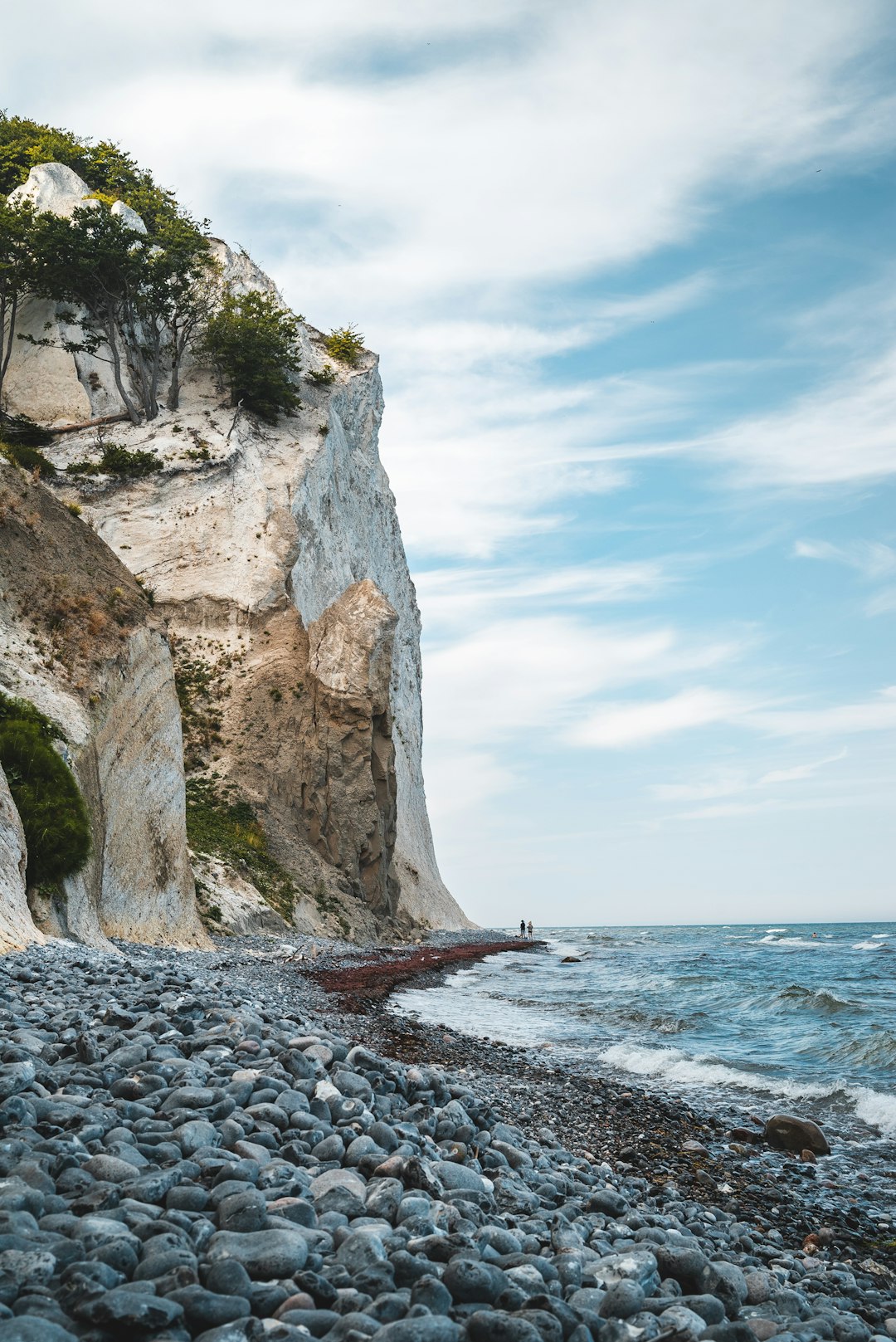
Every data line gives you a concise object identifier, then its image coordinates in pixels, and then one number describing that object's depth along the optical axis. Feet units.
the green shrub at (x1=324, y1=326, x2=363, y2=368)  193.47
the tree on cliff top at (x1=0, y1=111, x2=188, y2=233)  188.55
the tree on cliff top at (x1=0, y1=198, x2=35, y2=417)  150.00
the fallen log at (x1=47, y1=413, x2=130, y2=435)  155.15
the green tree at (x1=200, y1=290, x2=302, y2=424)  161.38
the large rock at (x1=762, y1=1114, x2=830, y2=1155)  32.76
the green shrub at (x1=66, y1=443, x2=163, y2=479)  145.59
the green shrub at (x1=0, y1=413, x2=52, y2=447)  151.12
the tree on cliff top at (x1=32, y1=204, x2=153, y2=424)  150.41
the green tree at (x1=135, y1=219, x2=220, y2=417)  159.84
